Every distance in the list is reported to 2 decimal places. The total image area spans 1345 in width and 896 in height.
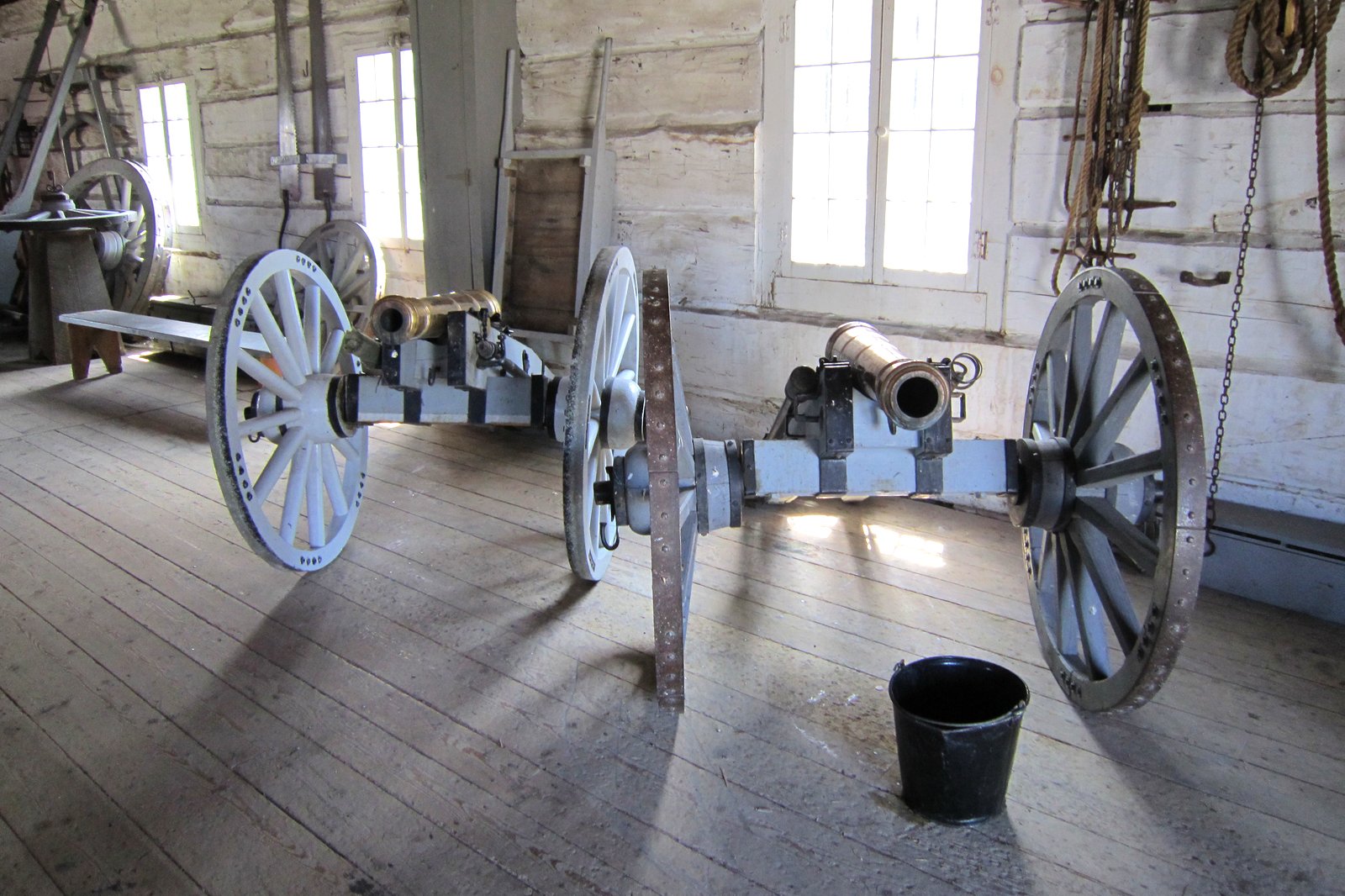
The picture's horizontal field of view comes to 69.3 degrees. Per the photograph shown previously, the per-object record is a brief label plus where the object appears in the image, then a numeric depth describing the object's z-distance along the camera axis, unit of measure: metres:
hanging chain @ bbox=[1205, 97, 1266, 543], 2.79
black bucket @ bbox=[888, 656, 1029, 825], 1.82
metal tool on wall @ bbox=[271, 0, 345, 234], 5.85
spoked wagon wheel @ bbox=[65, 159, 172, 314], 7.04
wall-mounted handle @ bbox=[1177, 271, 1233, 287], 2.96
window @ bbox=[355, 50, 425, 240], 5.57
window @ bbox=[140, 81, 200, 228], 7.17
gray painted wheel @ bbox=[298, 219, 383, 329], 5.68
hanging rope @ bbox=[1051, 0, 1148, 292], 2.92
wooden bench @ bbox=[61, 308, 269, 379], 5.24
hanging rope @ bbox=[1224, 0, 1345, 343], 2.59
